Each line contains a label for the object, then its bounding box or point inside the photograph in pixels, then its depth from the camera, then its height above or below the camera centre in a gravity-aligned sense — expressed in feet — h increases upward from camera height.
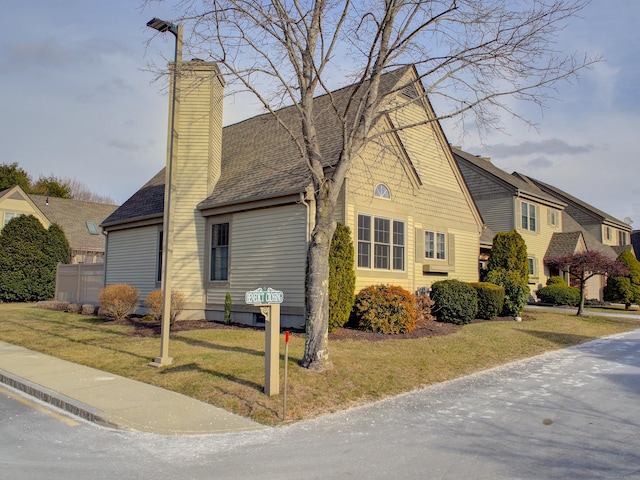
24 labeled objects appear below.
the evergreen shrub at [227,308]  54.80 -3.51
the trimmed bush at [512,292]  64.39 -1.66
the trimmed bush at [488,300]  61.21 -2.57
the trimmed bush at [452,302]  55.72 -2.63
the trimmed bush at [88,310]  66.80 -4.75
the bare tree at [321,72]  32.60 +13.29
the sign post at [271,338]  26.43 -3.18
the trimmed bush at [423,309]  51.38 -3.17
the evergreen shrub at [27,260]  94.99 +2.22
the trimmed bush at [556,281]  103.86 -0.40
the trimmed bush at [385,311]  46.14 -3.05
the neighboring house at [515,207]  102.37 +14.43
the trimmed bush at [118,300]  56.39 -2.91
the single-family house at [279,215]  51.47 +6.72
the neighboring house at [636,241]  188.36 +14.55
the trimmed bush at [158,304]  53.67 -3.16
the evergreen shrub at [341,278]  44.96 -0.17
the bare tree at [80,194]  281.91 +42.53
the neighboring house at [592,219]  145.07 +17.03
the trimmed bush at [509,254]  72.49 +3.36
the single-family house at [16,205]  127.54 +16.33
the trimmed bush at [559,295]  97.50 -2.98
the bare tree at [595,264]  77.15 +2.28
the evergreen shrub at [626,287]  102.37 -1.50
